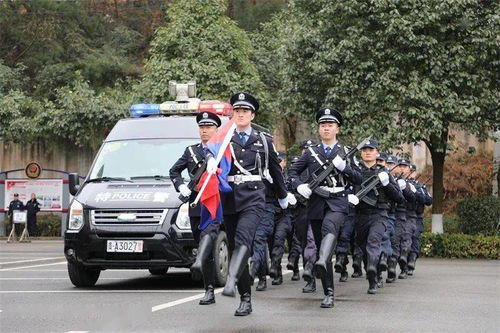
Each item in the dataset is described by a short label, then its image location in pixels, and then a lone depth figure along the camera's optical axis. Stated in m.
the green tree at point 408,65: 23.62
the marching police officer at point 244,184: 9.81
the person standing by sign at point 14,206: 34.06
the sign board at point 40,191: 35.28
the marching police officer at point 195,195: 10.20
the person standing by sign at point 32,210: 34.56
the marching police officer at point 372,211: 13.04
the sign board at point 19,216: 33.81
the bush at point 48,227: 37.00
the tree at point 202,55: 34.66
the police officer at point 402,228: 15.75
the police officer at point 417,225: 17.11
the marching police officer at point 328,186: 11.01
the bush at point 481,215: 24.95
